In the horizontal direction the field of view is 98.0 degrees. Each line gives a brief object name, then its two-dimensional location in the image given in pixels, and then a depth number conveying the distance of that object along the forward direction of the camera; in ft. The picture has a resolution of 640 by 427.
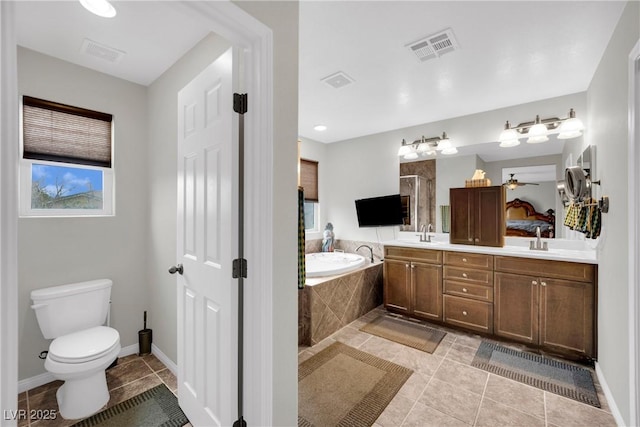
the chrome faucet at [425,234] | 11.74
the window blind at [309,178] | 14.26
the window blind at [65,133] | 6.82
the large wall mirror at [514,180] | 9.57
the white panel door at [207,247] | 4.33
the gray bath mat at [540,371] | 6.61
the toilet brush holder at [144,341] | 8.12
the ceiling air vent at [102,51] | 6.36
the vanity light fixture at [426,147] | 11.25
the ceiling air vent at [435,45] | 6.09
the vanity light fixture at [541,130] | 8.67
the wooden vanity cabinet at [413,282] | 10.31
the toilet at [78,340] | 5.65
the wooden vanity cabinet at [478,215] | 9.87
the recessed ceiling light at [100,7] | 4.97
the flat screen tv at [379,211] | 12.60
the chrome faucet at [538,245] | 9.27
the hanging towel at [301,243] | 5.62
